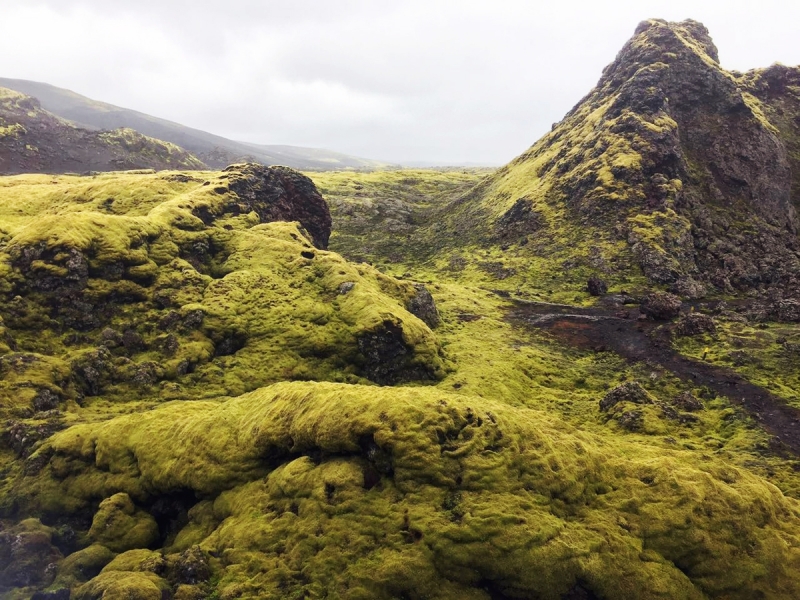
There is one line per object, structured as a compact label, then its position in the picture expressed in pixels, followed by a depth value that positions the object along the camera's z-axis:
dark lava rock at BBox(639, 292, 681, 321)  52.69
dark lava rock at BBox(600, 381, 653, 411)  32.59
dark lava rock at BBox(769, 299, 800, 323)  48.66
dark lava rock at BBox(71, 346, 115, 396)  28.98
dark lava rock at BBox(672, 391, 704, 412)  33.62
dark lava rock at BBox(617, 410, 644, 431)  30.06
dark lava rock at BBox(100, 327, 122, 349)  31.93
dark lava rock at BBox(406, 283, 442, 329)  49.56
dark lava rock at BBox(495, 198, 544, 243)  90.19
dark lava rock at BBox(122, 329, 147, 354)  32.41
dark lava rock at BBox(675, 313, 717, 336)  47.34
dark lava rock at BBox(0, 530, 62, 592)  16.69
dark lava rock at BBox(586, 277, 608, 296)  65.62
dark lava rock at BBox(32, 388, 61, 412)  25.88
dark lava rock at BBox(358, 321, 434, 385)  35.97
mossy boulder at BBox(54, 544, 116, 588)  16.61
